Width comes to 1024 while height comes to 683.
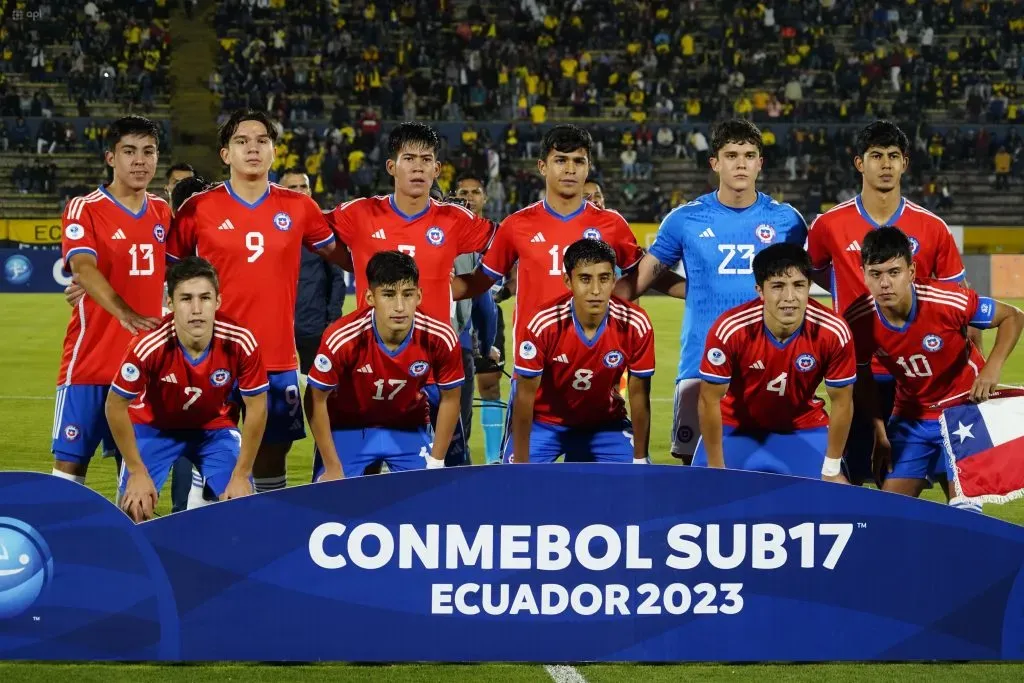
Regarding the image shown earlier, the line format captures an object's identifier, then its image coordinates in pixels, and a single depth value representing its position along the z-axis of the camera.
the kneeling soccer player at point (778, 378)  11.24
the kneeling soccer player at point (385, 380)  11.51
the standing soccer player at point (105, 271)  12.51
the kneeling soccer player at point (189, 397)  10.97
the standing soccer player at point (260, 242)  12.52
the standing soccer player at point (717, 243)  12.98
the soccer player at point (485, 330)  17.20
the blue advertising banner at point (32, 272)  47.19
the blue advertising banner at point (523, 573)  9.10
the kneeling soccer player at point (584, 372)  11.77
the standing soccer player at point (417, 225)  12.97
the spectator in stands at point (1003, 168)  61.81
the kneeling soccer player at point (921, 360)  12.05
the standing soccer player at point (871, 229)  12.75
